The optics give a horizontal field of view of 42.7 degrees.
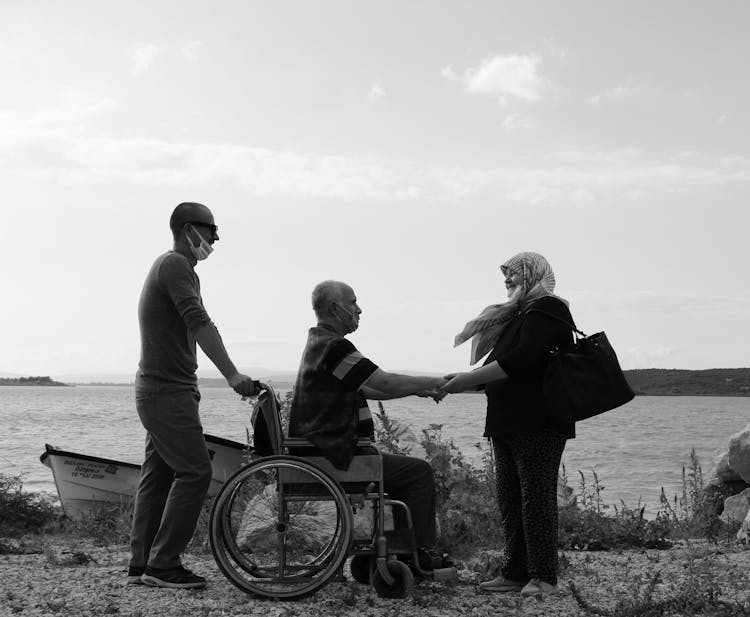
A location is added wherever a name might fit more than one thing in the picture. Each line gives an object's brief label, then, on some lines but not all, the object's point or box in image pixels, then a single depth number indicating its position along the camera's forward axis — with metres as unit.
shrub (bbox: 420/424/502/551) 7.46
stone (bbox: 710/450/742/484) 12.98
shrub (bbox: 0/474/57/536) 10.34
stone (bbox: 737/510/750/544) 7.83
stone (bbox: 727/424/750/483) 12.05
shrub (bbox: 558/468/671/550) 7.63
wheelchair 5.11
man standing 5.46
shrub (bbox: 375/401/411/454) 7.93
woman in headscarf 5.30
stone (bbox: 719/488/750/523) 11.48
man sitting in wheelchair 5.15
